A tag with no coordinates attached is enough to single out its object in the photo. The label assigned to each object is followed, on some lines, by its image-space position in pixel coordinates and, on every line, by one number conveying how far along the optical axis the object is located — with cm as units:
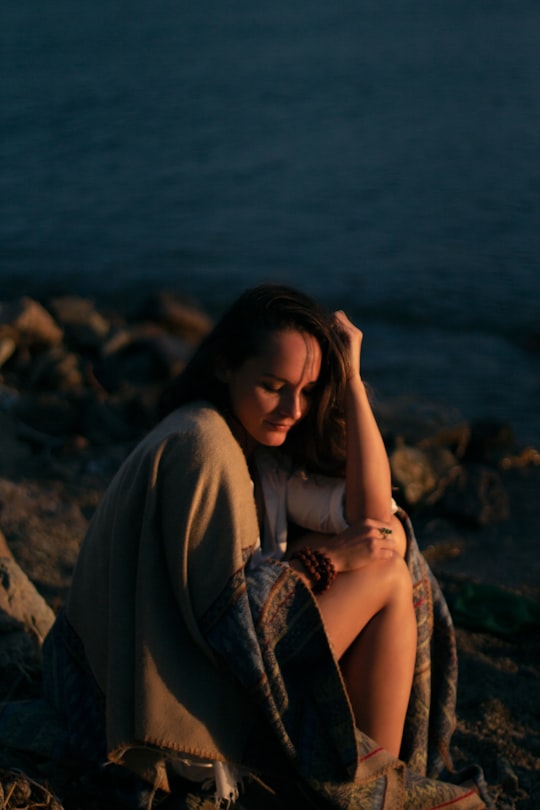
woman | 265
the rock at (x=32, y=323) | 866
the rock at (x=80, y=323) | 888
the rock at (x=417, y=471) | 607
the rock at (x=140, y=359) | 816
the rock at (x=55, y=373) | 762
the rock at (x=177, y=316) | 987
